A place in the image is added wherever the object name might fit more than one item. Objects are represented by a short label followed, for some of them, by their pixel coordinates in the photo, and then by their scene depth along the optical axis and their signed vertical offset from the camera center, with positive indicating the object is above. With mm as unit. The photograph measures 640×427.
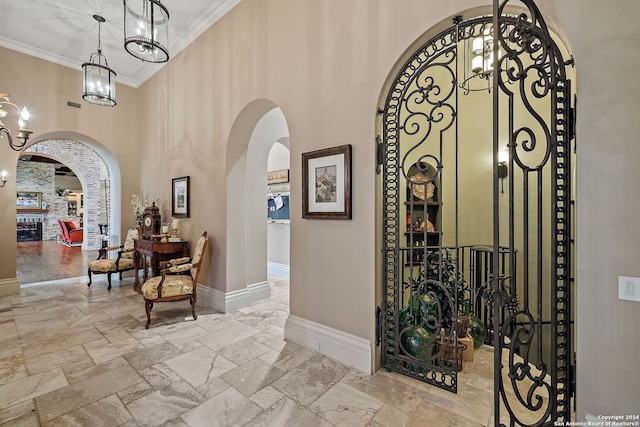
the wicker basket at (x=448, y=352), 2257 -1133
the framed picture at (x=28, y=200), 13537 +566
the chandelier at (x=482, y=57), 2750 +1507
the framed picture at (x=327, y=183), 2633 +279
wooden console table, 4297 -622
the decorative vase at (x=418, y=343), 2381 -1065
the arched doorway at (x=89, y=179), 9478 +1233
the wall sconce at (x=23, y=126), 3352 +1009
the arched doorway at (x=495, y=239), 1625 -226
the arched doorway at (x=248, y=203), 4000 +141
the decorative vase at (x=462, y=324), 2646 -1012
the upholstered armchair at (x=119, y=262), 5059 -871
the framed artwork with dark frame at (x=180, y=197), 4639 +245
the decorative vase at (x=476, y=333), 2875 -1183
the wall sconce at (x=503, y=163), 4445 +753
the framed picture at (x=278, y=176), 6256 +788
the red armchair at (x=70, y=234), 12469 -933
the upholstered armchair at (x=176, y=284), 3482 -885
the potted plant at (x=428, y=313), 2301 -827
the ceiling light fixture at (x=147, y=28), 2689 +1731
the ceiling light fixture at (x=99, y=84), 4016 +1798
